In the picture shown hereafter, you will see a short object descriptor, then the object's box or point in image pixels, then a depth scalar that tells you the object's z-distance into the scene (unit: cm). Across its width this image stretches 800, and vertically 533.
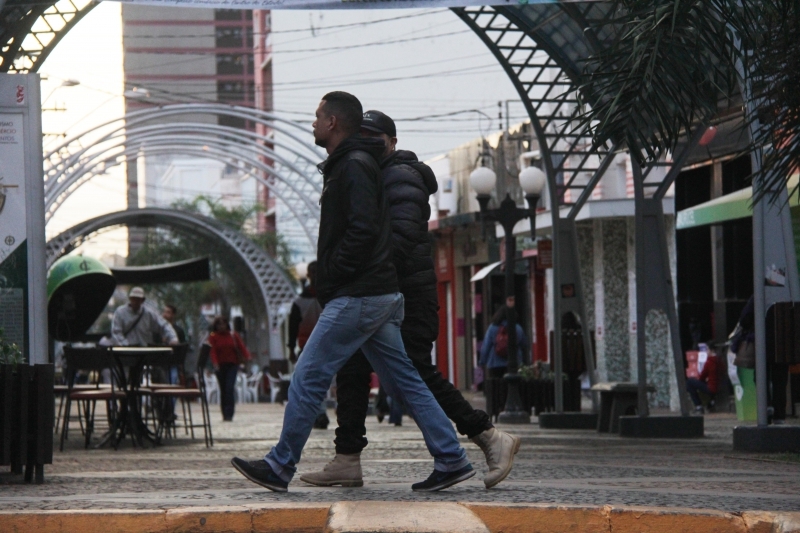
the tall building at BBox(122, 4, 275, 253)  12000
